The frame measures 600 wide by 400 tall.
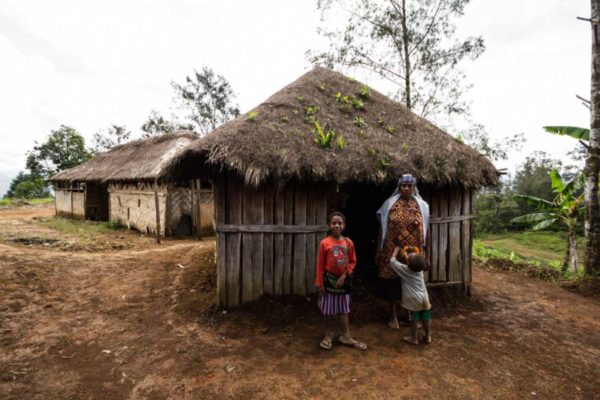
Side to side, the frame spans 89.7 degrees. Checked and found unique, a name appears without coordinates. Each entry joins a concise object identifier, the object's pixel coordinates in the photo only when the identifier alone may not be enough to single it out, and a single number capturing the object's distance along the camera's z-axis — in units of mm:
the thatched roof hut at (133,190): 10734
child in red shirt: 3383
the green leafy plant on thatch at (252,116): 4751
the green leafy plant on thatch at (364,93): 6590
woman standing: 3791
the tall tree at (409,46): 11195
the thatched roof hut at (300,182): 4234
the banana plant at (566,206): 8000
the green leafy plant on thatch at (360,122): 5430
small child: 3424
